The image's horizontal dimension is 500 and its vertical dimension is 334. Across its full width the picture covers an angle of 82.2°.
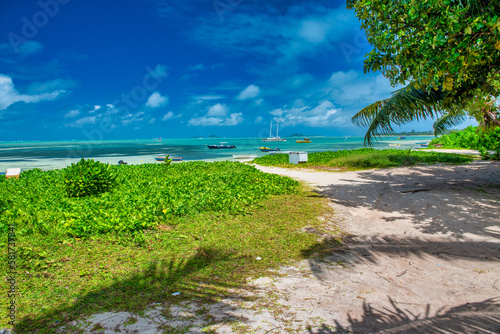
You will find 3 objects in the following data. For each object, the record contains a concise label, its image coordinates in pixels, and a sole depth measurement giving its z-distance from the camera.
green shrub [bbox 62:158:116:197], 8.55
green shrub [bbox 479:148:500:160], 16.39
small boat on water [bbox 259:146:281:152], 53.04
